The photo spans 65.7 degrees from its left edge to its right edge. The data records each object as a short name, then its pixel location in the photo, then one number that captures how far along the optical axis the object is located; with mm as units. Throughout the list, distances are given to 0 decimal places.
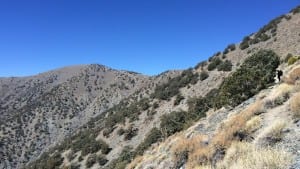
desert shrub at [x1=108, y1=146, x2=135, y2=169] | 18732
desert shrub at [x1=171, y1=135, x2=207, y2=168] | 8949
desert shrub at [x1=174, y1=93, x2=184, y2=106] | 30289
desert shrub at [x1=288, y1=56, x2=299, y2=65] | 18587
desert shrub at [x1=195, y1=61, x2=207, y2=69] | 35954
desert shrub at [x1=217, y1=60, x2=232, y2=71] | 30012
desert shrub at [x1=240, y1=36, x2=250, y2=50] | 33212
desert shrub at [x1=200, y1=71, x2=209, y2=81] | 31666
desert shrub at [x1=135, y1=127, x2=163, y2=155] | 21833
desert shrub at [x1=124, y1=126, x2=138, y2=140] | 29100
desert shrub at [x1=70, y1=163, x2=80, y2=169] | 28825
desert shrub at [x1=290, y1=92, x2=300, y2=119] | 7484
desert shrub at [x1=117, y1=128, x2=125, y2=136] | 30733
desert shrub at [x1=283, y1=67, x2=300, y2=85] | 10363
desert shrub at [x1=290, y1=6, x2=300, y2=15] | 34684
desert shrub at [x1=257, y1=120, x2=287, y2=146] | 6823
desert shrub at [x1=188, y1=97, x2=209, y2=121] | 21738
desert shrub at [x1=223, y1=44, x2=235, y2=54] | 35036
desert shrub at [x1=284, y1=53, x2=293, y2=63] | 21771
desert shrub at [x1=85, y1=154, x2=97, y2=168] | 27684
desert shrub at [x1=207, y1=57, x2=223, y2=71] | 32873
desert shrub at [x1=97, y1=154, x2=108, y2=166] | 26632
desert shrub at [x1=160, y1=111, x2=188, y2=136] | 20940
